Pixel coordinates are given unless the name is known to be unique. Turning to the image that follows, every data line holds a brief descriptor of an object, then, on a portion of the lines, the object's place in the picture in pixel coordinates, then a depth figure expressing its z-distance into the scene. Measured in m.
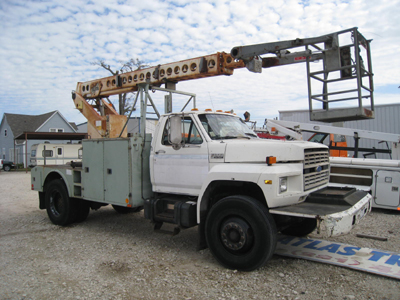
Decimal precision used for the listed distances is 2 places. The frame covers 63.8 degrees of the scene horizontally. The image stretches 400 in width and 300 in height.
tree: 30.25
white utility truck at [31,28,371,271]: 4.27
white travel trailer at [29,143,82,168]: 20.36
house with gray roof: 36.34
